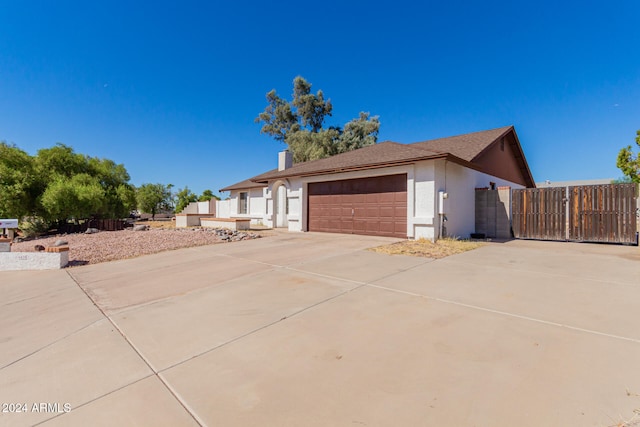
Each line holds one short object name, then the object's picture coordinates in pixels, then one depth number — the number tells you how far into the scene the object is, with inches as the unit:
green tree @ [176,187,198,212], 1436.4
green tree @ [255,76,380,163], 1165.1
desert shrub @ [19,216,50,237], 639.8
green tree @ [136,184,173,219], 1247.5
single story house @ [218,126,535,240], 395.5
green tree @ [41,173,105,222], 575.2
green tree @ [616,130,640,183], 773.5
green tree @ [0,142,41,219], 565.6
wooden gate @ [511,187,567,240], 408.2
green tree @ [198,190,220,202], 1602.6
